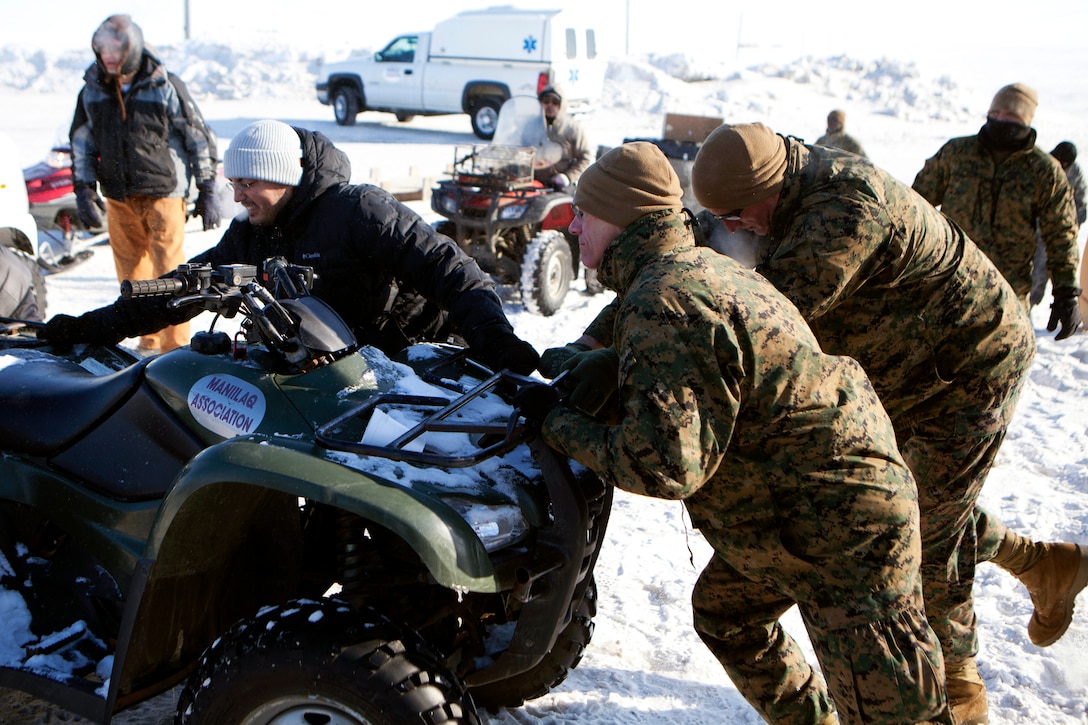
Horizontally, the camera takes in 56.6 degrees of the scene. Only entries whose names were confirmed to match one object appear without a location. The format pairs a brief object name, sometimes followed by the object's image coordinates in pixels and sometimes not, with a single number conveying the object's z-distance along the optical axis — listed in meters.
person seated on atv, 9.02
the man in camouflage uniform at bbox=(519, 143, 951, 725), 2.13
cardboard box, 11.91
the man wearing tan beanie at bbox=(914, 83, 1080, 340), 5.11
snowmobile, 8.55
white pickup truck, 20.48
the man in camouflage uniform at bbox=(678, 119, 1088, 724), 2.80
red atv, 8.02
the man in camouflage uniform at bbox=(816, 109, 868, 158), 10.46
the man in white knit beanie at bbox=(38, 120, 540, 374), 3.46
